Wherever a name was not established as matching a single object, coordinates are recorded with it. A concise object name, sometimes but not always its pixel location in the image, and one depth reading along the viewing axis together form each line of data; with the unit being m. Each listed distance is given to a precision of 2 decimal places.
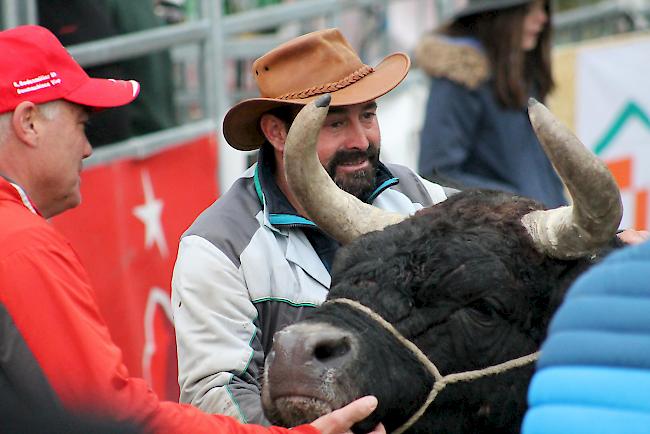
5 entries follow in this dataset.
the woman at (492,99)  13.77
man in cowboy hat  7.46
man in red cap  5.75
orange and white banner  19.12
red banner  11.73
